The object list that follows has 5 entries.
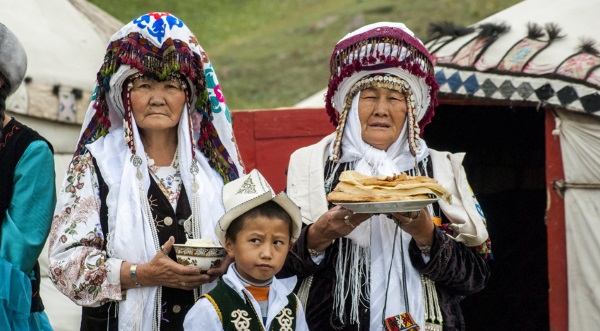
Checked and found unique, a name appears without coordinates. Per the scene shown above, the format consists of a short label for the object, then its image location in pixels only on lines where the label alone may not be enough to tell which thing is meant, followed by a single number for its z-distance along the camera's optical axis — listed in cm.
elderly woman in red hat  704
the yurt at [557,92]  1125
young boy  658
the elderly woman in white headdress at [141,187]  682
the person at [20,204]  678
